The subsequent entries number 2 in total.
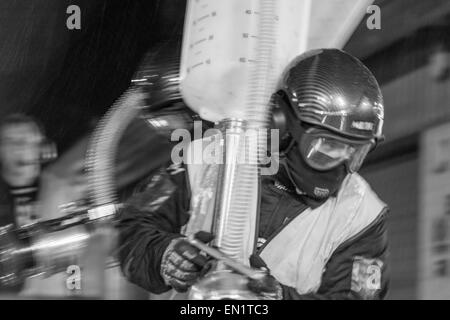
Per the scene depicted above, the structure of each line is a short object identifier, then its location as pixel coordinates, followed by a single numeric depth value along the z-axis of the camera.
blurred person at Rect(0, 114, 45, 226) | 3.18
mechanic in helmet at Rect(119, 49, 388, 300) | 2.96
